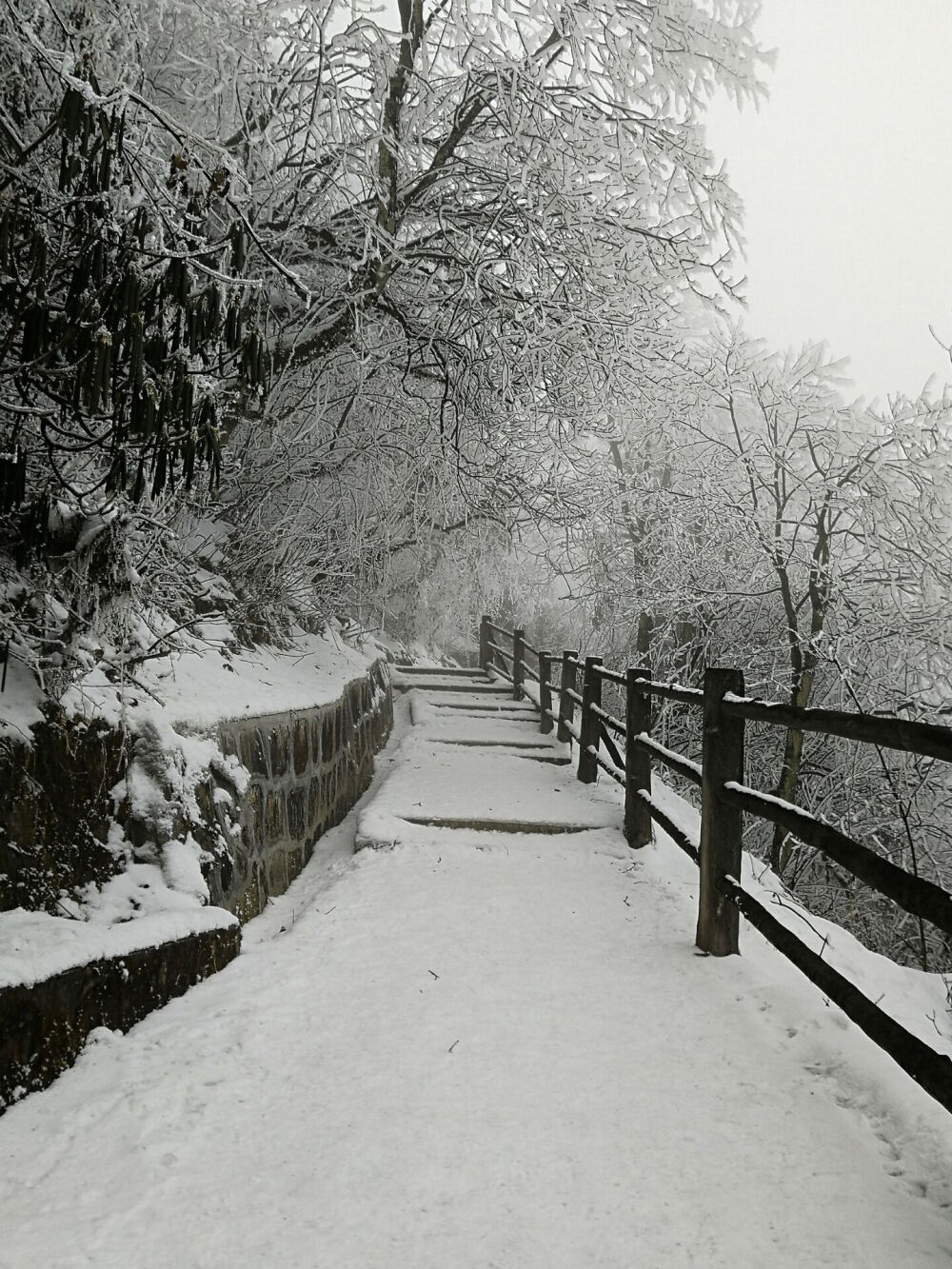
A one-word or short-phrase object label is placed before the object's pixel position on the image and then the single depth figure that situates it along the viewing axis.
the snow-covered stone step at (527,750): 7.64
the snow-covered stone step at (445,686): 12.06
